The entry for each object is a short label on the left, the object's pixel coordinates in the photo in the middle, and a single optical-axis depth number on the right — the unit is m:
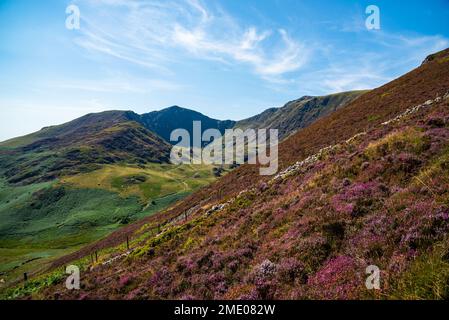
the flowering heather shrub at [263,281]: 9.70
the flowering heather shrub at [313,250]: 10.30
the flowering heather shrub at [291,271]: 9.95
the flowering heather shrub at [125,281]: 16.33
